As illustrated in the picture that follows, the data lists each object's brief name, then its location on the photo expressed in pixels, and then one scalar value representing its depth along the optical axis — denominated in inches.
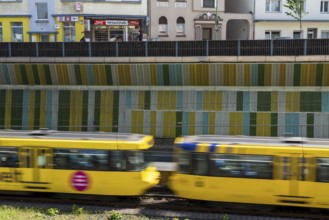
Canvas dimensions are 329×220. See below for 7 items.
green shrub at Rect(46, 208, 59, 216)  606.3
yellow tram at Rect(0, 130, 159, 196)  642.2
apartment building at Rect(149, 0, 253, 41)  1652.3
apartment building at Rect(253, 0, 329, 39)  1686.8
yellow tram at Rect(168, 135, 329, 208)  586.2
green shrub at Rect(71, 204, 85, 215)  611.8
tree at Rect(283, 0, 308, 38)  1564.1
